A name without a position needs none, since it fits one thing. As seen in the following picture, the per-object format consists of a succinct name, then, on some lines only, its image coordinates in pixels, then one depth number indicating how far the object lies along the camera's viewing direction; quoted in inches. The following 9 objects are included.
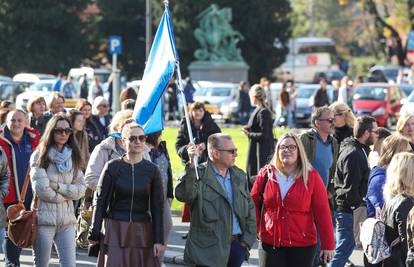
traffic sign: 1407.5
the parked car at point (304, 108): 1708.9
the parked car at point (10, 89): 1586.6
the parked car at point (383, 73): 2478.3
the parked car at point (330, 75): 2738.2
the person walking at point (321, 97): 1475.1
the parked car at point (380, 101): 1509.6
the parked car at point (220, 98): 1712.6
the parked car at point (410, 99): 1290.0
